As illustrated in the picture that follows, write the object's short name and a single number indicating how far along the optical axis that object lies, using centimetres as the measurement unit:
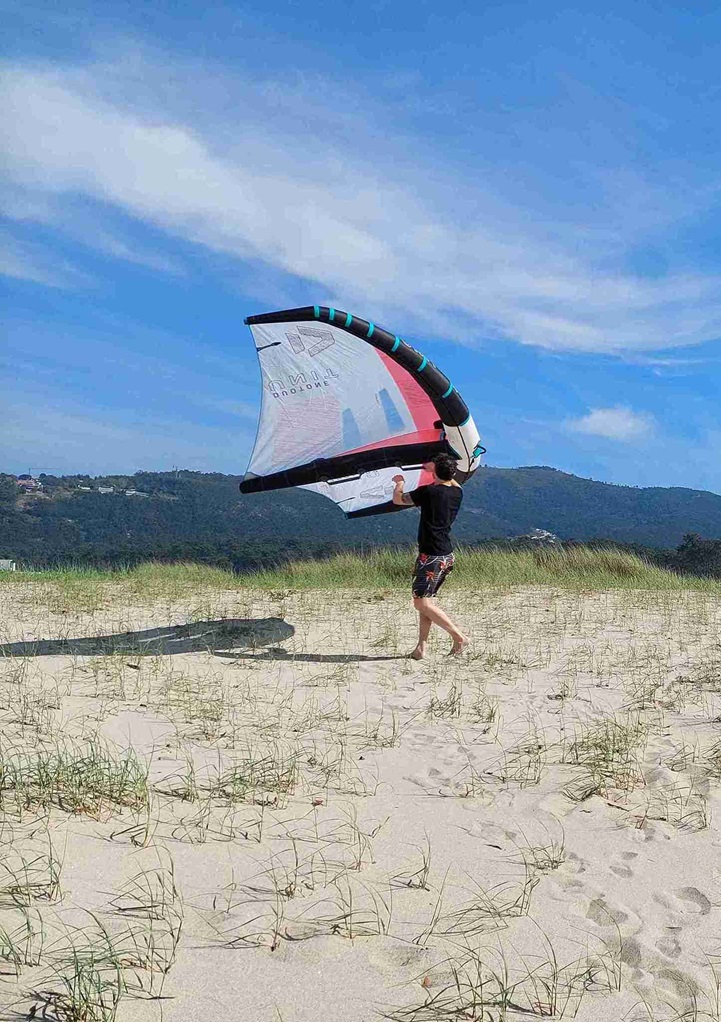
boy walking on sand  811
